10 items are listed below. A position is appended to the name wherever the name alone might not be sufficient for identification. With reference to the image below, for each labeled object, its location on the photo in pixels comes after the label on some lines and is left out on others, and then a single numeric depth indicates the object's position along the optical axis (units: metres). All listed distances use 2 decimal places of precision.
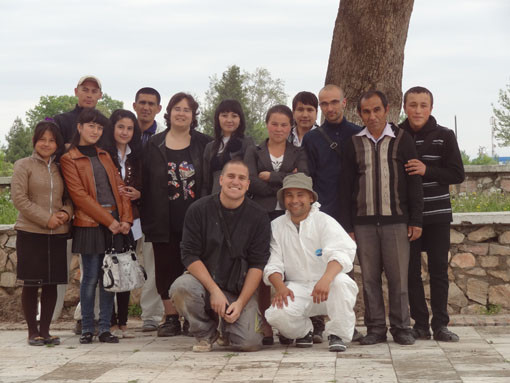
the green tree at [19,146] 56.16
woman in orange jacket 6.27
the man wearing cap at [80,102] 6.79
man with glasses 6.26
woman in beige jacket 6.14
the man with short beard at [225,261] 5.80
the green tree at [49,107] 73.25
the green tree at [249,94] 48.44
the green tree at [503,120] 33.88
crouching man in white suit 5.67
